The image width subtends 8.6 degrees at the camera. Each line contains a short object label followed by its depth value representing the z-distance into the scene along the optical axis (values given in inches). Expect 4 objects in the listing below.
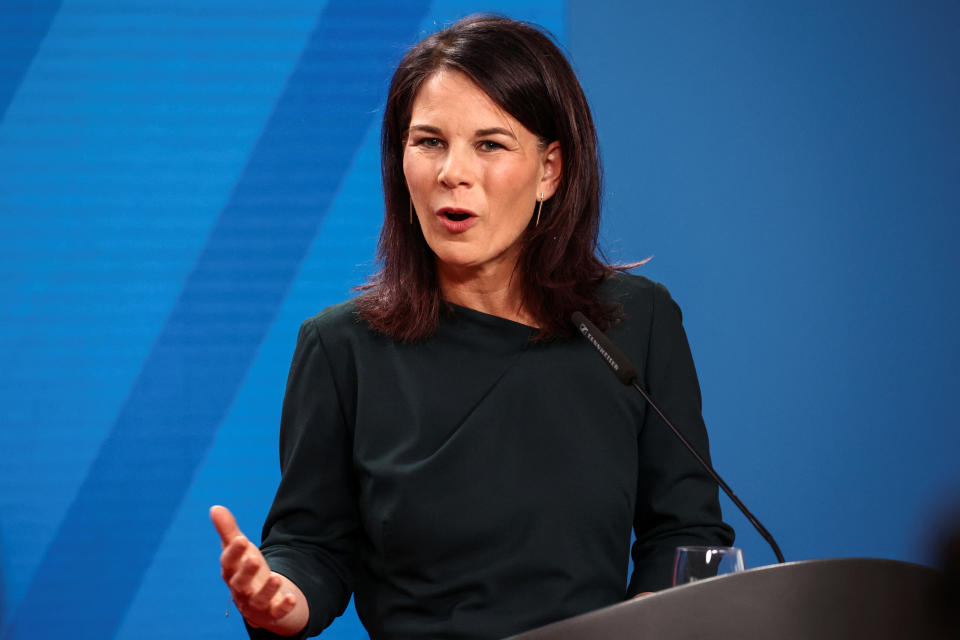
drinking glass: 224.2
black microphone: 226.6
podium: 196.5
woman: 234.2
